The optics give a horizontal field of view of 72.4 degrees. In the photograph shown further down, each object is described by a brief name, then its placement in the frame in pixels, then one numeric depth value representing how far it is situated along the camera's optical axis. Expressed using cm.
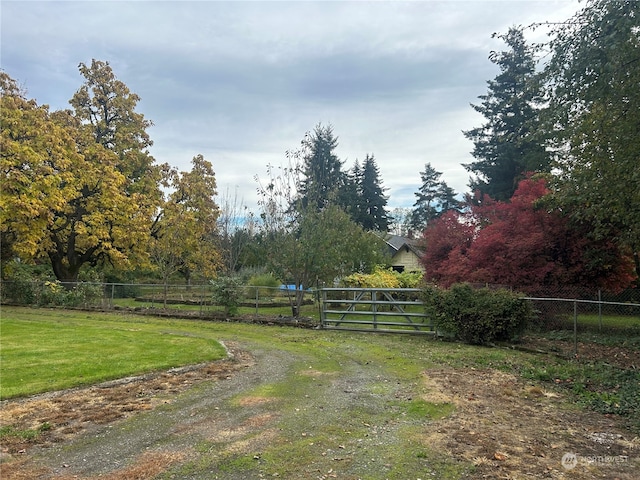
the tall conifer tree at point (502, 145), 2789
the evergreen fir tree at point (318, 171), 1844
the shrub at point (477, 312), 1060
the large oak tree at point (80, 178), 1931
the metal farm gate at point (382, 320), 1273
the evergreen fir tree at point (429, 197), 5903
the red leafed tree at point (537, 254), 1359
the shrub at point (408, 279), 2363
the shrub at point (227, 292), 1675
